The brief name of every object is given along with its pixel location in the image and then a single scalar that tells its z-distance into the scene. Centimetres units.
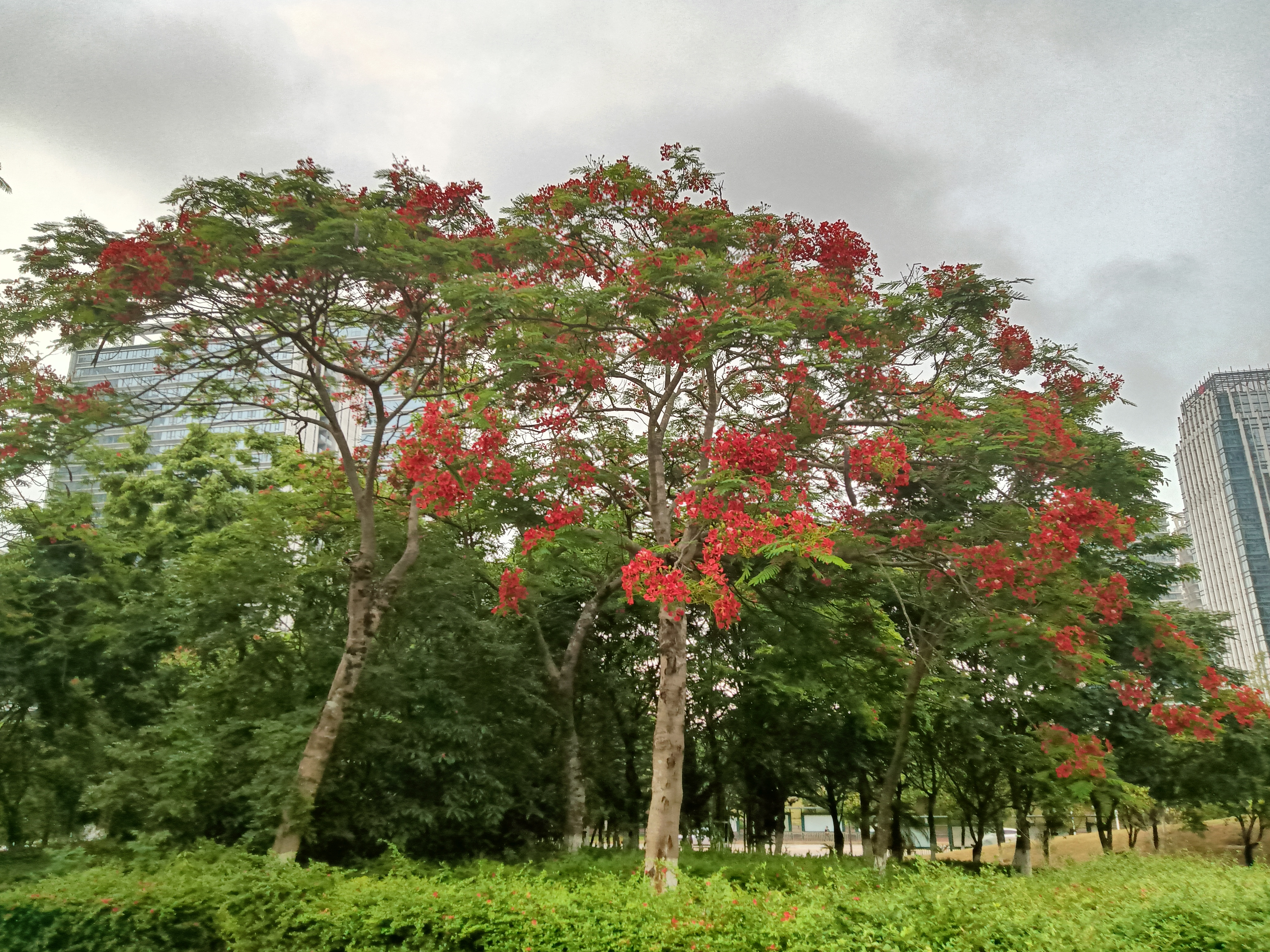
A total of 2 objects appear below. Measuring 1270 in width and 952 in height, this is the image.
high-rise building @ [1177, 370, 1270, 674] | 9662
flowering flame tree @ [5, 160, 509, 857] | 943
